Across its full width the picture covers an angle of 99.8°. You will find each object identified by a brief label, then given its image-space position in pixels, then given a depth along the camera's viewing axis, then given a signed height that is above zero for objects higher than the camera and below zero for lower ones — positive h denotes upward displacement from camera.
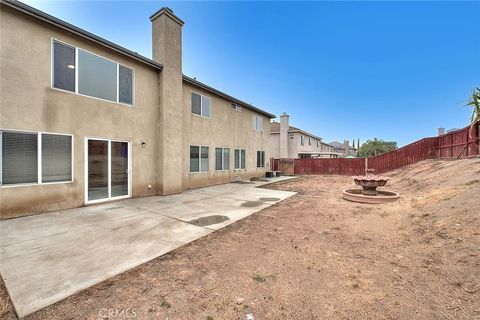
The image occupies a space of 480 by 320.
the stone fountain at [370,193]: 7.44 -1.40
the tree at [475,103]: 7.75 +2.19
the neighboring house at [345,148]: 52.59 +3.39
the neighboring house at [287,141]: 25.34 +2.36
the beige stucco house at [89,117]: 5.29 +1.47
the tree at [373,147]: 52.16 +3.16
